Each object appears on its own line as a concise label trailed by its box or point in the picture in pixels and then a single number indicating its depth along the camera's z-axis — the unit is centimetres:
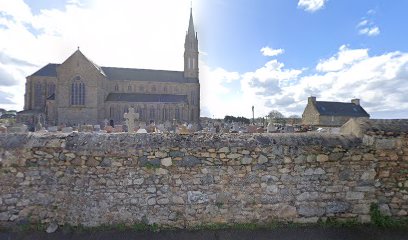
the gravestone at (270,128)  1428
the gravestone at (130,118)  978
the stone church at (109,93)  4575
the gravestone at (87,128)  2083
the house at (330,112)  4728
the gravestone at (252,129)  1811
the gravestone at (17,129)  1153
